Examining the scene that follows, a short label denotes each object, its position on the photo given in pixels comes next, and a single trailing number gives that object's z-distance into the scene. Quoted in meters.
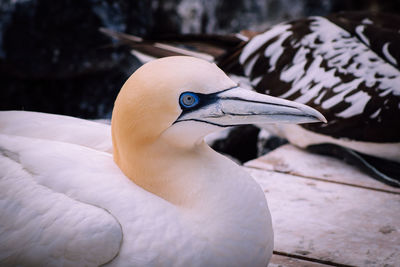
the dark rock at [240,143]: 8.59
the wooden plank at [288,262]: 4.26
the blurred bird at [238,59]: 6.39
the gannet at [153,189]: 3.12
